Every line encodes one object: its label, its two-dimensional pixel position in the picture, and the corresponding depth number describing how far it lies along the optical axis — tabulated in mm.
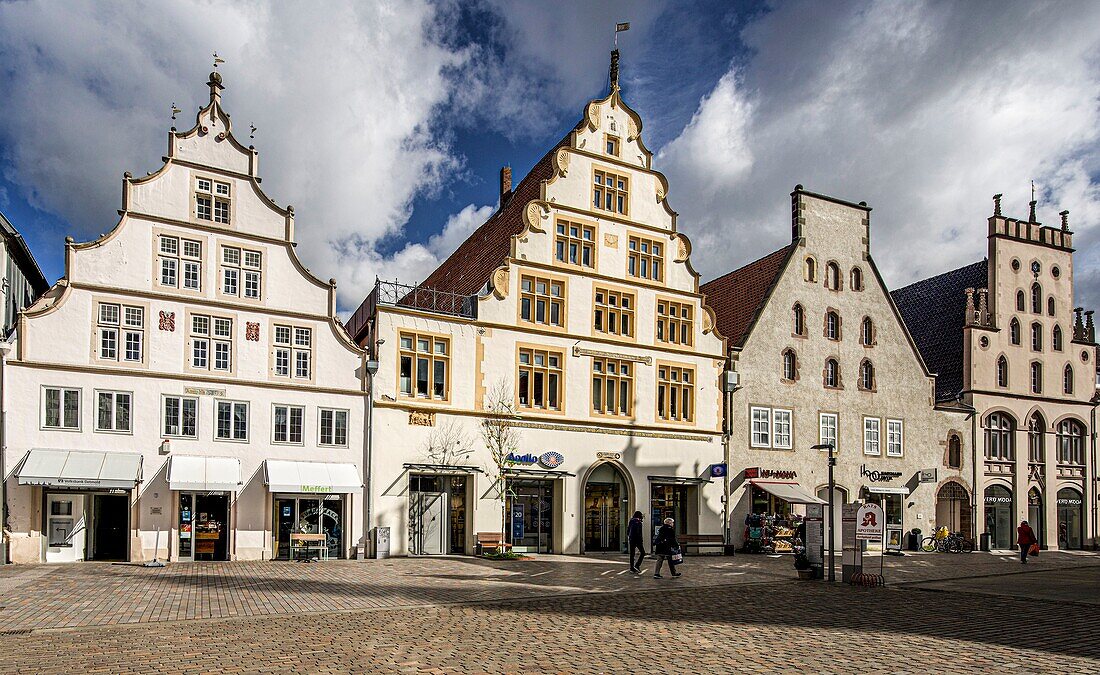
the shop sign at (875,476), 42156
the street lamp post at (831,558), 24539
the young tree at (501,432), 32969
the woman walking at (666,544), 25875
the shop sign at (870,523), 24234
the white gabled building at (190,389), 26547
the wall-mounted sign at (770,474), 38500
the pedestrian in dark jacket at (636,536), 27312
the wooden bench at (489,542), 31750
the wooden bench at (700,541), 34625
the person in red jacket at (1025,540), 34562
